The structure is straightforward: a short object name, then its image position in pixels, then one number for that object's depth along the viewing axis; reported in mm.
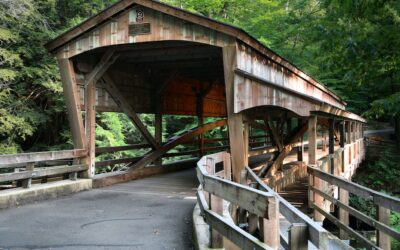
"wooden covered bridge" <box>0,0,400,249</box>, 6379
